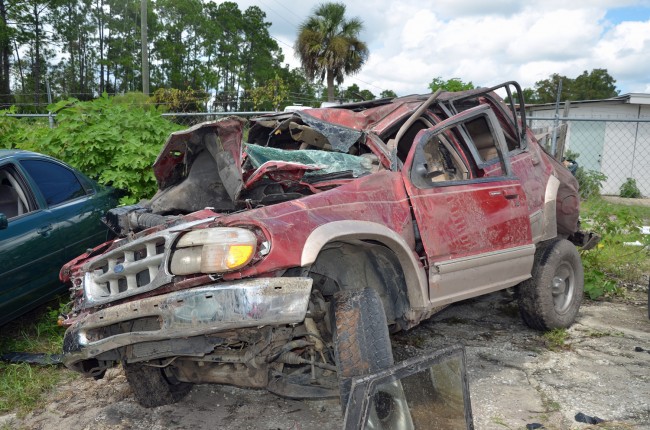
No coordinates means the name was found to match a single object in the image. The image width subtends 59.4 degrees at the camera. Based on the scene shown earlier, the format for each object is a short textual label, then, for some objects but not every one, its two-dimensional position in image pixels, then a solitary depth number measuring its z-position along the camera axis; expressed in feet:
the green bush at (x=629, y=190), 52.01
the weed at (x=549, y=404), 11.87
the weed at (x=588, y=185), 36.78
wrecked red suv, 9.18
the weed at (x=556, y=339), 15.56
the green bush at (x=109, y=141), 21.08
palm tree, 105.50
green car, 14.57
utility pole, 74.64
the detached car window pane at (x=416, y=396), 8.51
